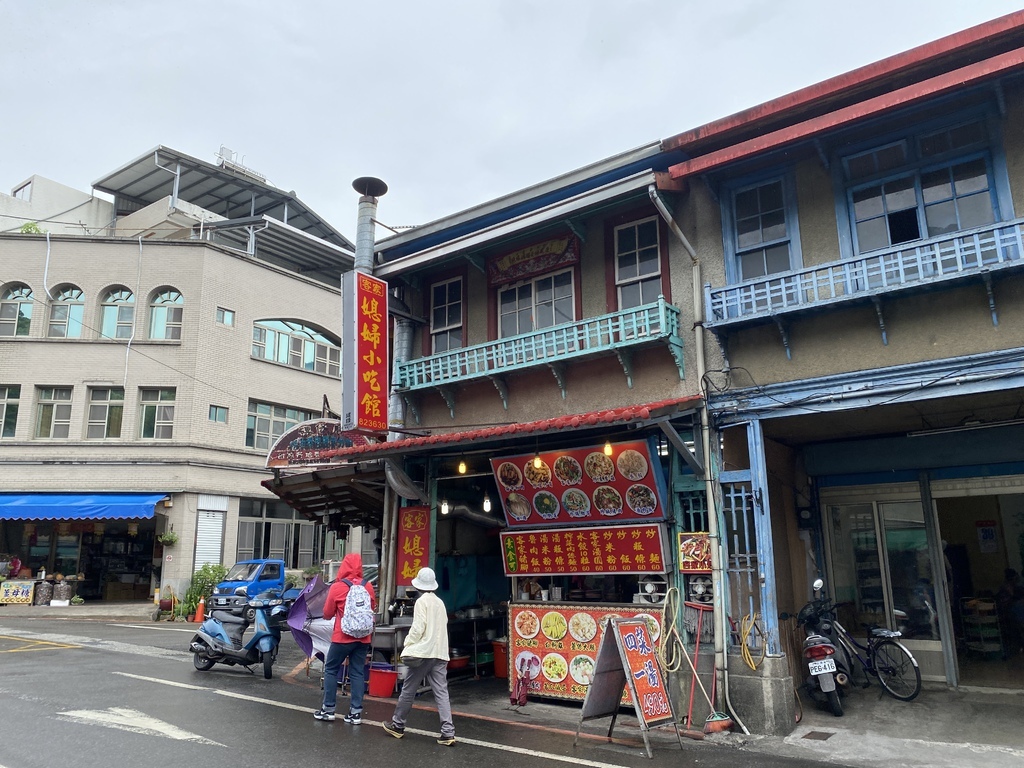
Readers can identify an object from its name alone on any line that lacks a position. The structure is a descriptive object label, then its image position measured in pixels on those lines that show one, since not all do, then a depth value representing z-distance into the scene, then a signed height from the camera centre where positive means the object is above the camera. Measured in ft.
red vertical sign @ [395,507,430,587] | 41.34 +0.89
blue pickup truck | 71.87 -1.66
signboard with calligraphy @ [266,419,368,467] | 43.52 +6.94
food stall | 33.37 +0.65
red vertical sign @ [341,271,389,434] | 38.29 +10.42
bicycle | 33.63 -4.93
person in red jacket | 29.09 -3.57
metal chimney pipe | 44.01 +19.39
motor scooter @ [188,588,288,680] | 38.70 -3.91
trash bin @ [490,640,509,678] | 41.37 -5.40
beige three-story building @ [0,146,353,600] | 84.94 +19.26
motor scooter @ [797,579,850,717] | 30.89 -4.35
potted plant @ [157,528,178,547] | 82.58 +2.79
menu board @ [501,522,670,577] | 33.63 +0.27
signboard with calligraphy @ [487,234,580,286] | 39.86 +16.03
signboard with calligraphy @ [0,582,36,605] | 79.82 -2.71
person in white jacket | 27.14 -3.50
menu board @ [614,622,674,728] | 26.04 -4.14
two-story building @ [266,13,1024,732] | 28.43 +8.19
